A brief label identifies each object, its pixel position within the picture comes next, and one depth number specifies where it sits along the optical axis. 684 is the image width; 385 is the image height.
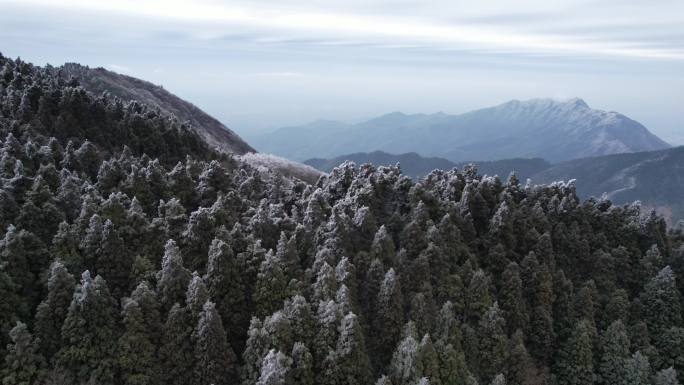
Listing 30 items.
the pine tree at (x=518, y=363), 50.97
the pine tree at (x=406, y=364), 40.72
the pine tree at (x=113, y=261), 43.12
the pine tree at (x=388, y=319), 47.16
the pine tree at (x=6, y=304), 37.38
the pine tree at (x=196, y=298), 39.88
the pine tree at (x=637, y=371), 53.97
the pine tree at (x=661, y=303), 64.06
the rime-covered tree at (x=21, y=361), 34.94
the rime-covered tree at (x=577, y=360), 55.72
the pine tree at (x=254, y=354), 38.78
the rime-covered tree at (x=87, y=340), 37.00
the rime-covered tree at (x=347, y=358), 39.88
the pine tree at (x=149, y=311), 39.28
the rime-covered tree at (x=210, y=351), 38.44
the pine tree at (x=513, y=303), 56.72
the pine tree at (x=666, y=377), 54.19
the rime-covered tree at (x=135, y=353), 37.66
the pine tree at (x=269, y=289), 44.22
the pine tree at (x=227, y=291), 43.72
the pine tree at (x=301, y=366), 38.91
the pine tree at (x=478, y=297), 53.47
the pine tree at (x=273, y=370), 34.94
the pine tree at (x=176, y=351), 39.03
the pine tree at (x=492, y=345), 50.66
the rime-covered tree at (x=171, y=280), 41.38
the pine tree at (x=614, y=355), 55.75
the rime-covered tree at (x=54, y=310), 37.53
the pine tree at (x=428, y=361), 41.28
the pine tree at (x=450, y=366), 42.97
